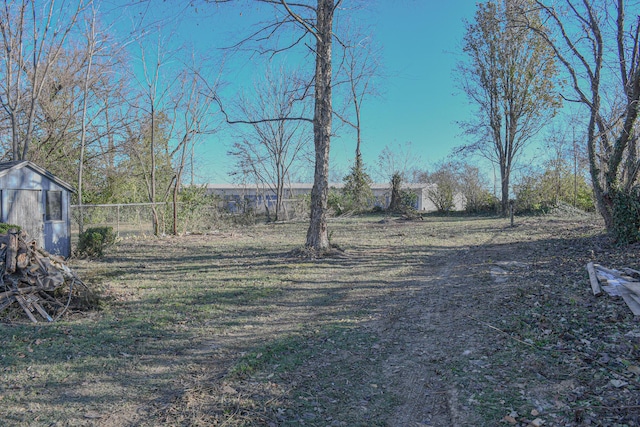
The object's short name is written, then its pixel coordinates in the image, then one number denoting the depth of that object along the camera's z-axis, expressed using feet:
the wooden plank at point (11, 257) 18.71
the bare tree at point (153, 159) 56.54
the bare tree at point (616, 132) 31.83
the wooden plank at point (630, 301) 15.05
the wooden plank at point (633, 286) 16.35
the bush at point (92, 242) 38.55
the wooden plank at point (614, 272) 19.08
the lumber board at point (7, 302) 17.58
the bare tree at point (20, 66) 45.96
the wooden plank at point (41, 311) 17.75
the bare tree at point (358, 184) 98.58
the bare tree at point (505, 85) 77.92
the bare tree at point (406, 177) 102.16
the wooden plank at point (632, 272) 19.67
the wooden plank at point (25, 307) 17.51
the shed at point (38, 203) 34.60
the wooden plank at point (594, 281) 18.15
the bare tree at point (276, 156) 93.20
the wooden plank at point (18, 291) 18.03
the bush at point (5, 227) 29.69
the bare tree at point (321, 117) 34.81
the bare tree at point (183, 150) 58.13
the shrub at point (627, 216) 30.53
